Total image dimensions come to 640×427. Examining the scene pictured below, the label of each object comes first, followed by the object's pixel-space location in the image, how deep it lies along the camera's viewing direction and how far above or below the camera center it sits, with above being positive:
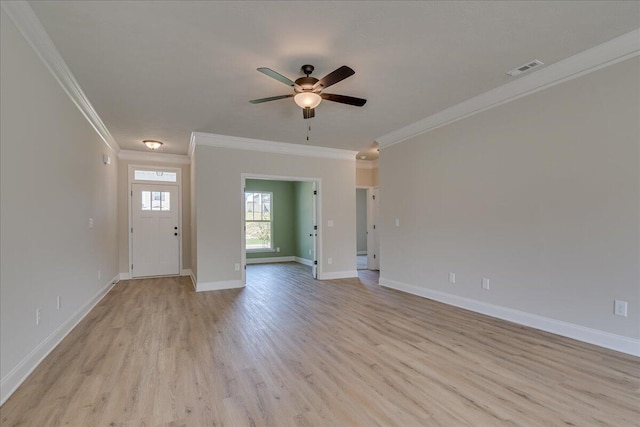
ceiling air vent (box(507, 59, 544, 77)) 3.04 +1.48
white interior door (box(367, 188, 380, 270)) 7.62 -0.53
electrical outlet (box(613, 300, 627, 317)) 2.72 -0.83
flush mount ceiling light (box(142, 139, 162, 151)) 5.67 +1.33
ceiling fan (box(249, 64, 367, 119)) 2.84 +1.23
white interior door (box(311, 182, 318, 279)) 6.39 -0.34
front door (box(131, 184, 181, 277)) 6.64 -0.33
